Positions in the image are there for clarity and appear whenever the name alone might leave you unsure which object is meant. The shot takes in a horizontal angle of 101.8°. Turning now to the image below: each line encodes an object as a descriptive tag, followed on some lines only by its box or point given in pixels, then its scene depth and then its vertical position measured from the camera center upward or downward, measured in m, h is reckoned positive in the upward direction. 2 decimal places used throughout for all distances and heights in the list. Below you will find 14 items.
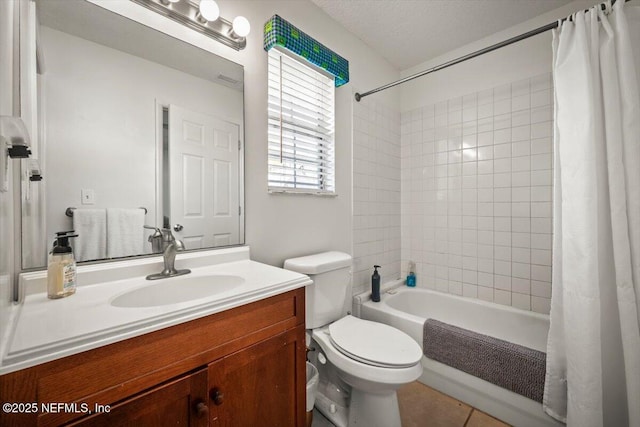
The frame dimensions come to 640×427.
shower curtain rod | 1.29 +0.91
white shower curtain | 1.08 -0.06
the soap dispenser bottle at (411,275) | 2.41 -0.60
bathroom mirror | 0.90 +0.30
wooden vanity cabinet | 0.54 -0.43
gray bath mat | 1.34 -0.83
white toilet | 1.17 -0.67
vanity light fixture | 1.11 +0.88
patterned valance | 1.39 +0.96
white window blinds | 1.54 +0.54
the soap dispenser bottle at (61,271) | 0.78 -0.18
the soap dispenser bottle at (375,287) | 2.00 -0.59
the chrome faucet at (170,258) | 1.03 -0.19
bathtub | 1.41 -0.86
